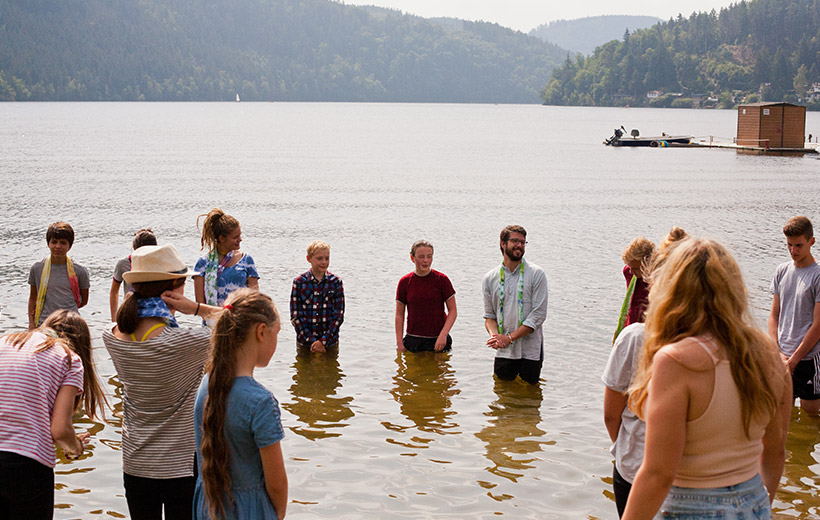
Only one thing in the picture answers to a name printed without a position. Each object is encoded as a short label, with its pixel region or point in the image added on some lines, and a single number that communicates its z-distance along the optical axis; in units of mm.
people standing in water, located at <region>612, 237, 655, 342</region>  6867
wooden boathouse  67812
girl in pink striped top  4434
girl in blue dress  3727
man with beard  9453
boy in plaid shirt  10703
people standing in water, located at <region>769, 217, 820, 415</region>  7809
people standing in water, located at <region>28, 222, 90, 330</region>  9000
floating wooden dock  67100
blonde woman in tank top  3244
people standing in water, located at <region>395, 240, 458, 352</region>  10695
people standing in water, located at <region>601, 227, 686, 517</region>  4535
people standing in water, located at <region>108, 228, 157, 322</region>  9508
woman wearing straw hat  4719
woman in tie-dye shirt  8492
